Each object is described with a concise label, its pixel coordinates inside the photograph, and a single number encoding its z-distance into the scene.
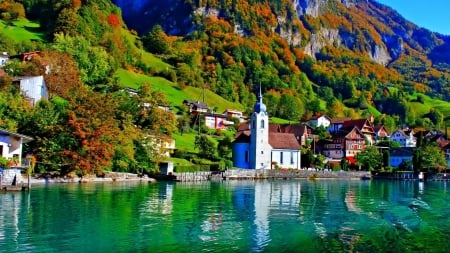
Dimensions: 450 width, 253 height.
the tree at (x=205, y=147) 86.25
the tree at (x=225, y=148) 91.94
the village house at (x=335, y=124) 141.40
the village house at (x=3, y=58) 96.69
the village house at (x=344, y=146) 117.38
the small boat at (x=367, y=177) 91.91
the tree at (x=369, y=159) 103.00
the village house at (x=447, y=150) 119.22
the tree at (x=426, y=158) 100.31
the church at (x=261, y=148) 91.44
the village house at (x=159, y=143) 72.62
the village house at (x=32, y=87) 67.56
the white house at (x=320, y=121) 145.25
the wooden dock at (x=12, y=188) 42.00
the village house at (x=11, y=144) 45.73
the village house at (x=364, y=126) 132.38
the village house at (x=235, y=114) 132.75
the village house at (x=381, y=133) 142.20
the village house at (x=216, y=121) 119.75
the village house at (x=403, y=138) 146.62
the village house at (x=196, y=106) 122.81
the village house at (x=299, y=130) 116.99
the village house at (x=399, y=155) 114.38
